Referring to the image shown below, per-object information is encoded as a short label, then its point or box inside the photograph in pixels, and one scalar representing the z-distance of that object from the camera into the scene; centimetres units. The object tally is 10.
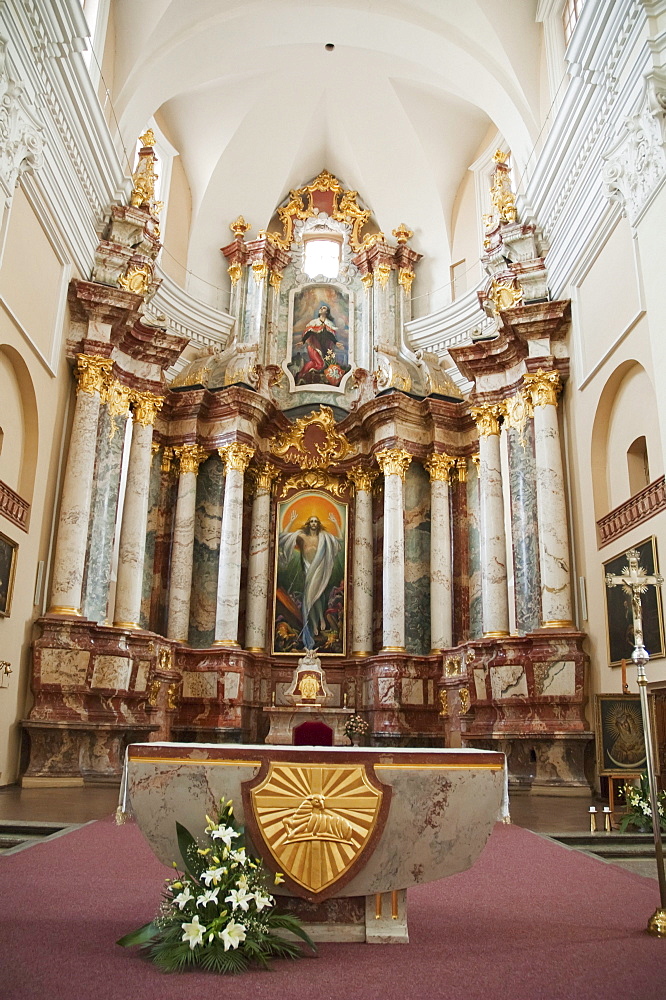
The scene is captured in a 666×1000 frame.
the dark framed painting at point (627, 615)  948
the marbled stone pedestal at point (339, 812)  398
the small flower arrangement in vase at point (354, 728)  1490
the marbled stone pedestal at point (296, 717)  1472
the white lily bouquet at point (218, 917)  354
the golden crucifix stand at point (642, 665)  412
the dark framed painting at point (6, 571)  1084
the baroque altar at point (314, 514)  1247
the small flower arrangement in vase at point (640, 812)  754
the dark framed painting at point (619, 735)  883
